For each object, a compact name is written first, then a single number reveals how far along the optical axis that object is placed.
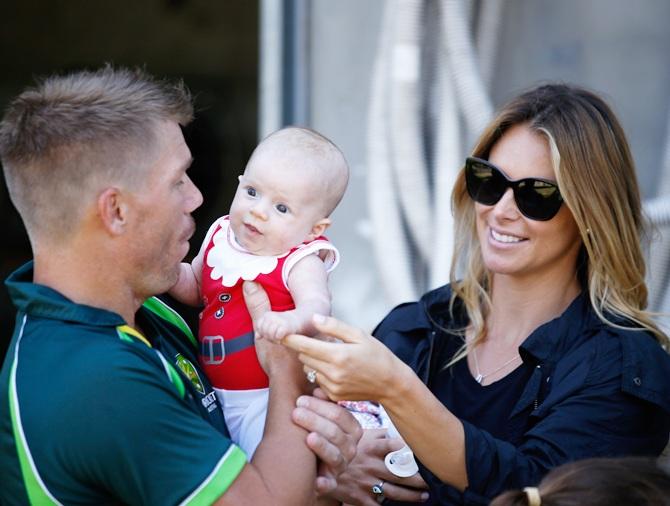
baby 4.35
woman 4.27
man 3.44
